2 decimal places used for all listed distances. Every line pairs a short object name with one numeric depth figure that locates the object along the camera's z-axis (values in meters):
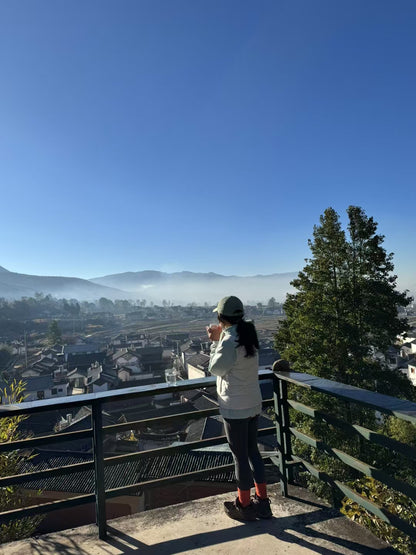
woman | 2.10
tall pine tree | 12.14
